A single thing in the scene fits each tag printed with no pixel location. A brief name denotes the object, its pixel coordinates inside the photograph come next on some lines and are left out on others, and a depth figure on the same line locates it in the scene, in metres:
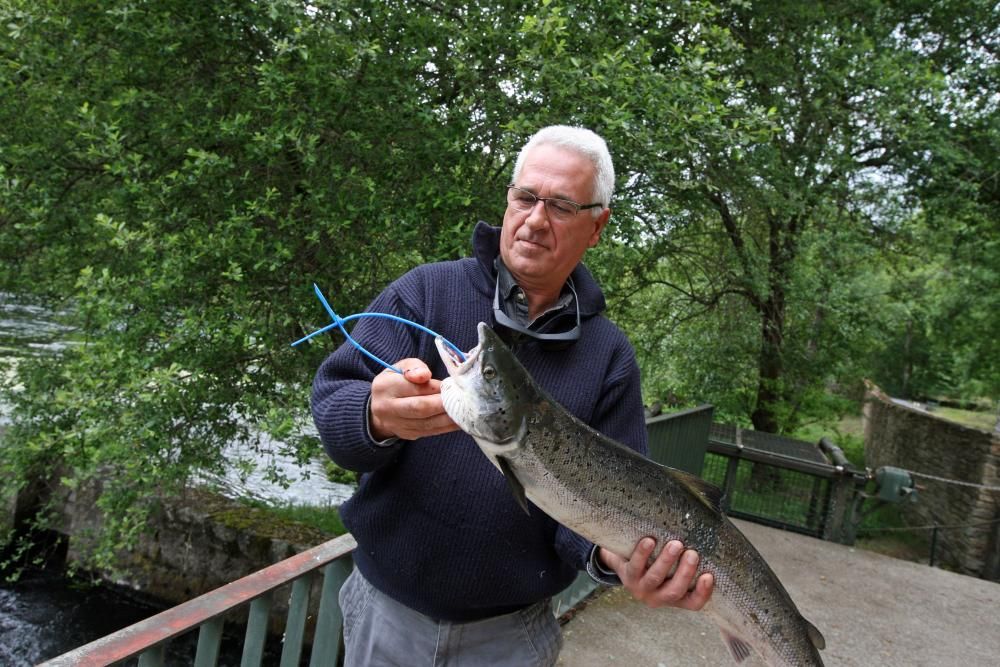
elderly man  1.90
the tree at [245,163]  5.30
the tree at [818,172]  8.27
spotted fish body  1.56
